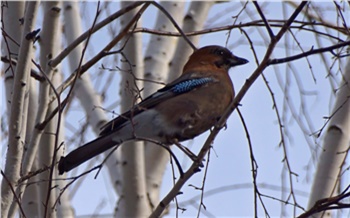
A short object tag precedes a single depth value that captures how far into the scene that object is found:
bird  7.57
